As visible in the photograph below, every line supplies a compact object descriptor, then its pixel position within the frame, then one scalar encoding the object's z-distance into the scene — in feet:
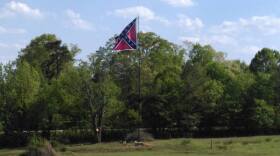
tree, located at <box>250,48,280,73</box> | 340.92
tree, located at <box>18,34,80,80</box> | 301.84
